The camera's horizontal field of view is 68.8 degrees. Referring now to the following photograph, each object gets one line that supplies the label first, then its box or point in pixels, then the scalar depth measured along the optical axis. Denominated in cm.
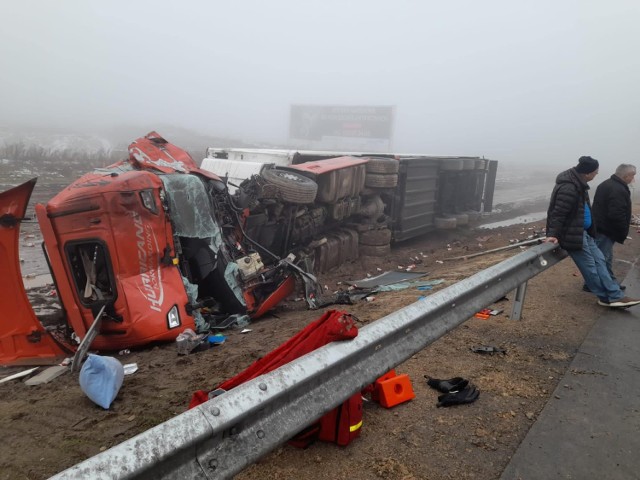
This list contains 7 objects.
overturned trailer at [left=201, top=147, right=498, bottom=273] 670
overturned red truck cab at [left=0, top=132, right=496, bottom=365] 414
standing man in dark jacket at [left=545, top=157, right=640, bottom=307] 410
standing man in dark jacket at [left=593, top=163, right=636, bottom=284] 495
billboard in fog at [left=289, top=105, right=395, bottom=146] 3883
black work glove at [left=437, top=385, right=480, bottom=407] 248
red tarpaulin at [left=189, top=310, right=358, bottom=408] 179
